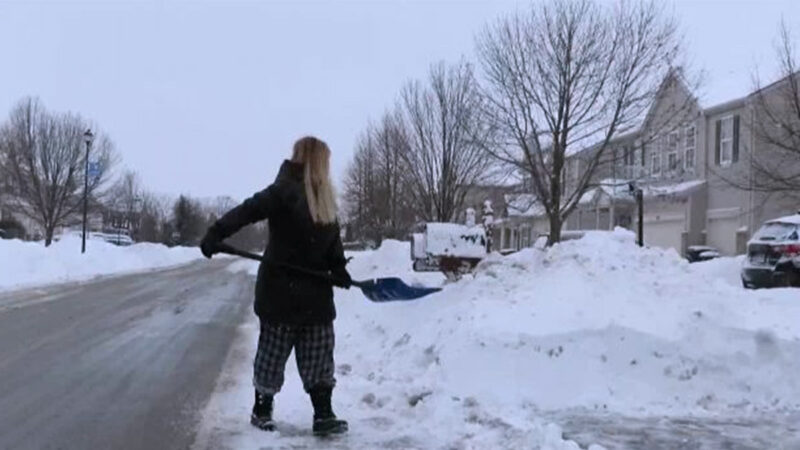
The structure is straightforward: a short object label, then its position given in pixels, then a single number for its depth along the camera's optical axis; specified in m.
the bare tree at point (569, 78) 19.52
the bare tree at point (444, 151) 26.91
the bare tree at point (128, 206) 84.78
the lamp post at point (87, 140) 38.34
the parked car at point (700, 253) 28.70
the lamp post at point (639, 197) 25.63
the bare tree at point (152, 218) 91.19
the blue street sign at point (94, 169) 45.11
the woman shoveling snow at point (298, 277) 6.03
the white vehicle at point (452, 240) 20.86
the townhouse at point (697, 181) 26.00
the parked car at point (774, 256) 15.20
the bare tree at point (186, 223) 90.62
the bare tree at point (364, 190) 41.53
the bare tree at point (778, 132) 21.53
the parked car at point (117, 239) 61.21
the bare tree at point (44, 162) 50.16
